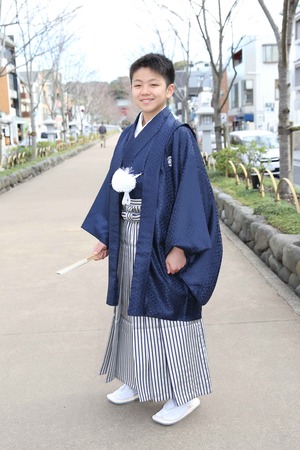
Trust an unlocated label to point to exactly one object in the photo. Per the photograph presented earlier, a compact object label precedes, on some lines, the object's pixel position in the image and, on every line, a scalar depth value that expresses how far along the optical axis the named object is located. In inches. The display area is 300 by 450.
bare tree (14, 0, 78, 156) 665.0
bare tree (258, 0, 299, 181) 248.2
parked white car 558.1
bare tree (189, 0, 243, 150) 416.2
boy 87.0
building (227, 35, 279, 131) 1542.8
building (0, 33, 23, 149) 1670.8
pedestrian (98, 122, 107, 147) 1342.3
